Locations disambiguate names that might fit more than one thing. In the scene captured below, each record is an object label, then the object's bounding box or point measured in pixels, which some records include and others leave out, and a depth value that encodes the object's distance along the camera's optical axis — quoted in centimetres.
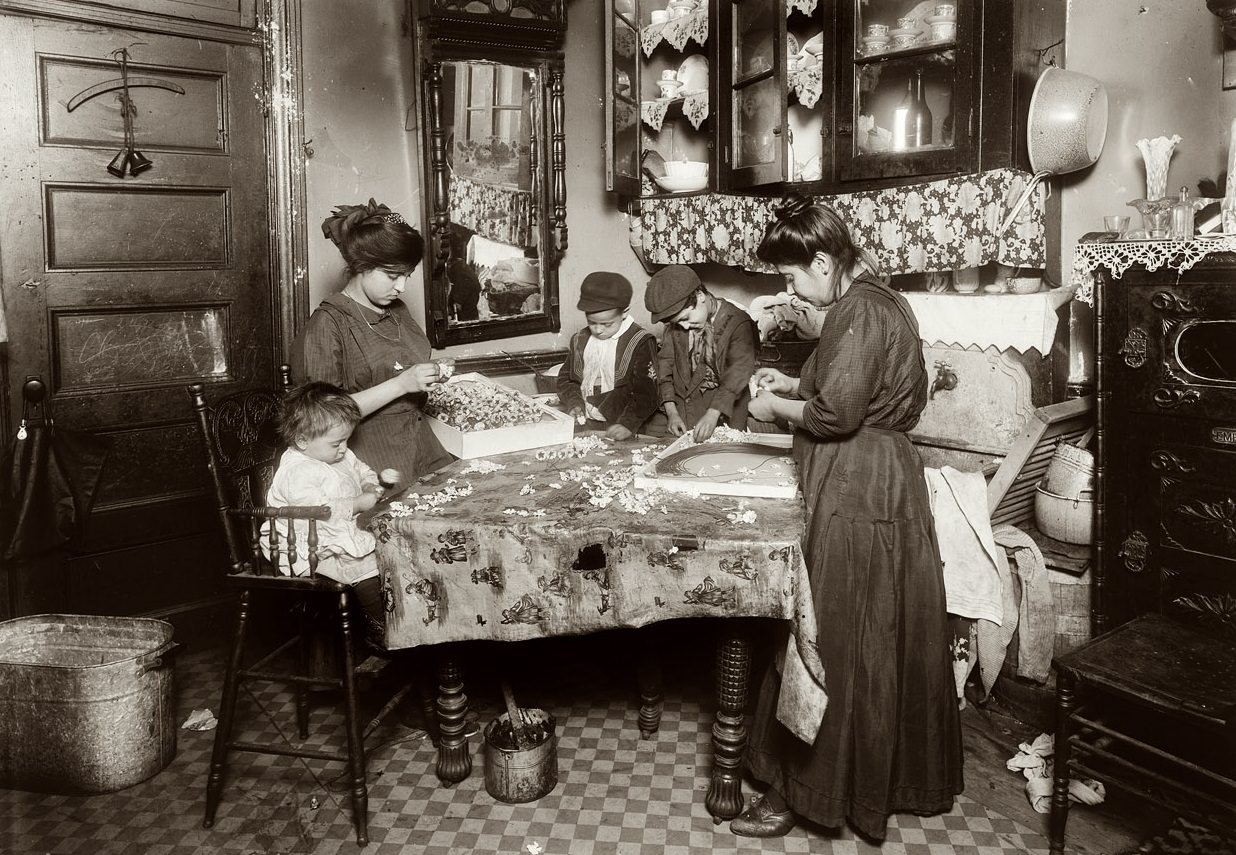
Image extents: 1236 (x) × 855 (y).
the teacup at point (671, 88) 561
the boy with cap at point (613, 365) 477
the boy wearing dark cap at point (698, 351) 454
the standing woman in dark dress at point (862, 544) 290
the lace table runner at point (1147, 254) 304
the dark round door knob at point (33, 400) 356
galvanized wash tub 334
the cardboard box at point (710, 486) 297
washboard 379
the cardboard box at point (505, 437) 360
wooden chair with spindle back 304
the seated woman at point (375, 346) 347
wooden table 265
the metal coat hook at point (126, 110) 410
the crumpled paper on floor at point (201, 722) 391
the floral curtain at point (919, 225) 406
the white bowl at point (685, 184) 550
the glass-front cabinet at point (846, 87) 405
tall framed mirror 490
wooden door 400
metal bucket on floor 325
